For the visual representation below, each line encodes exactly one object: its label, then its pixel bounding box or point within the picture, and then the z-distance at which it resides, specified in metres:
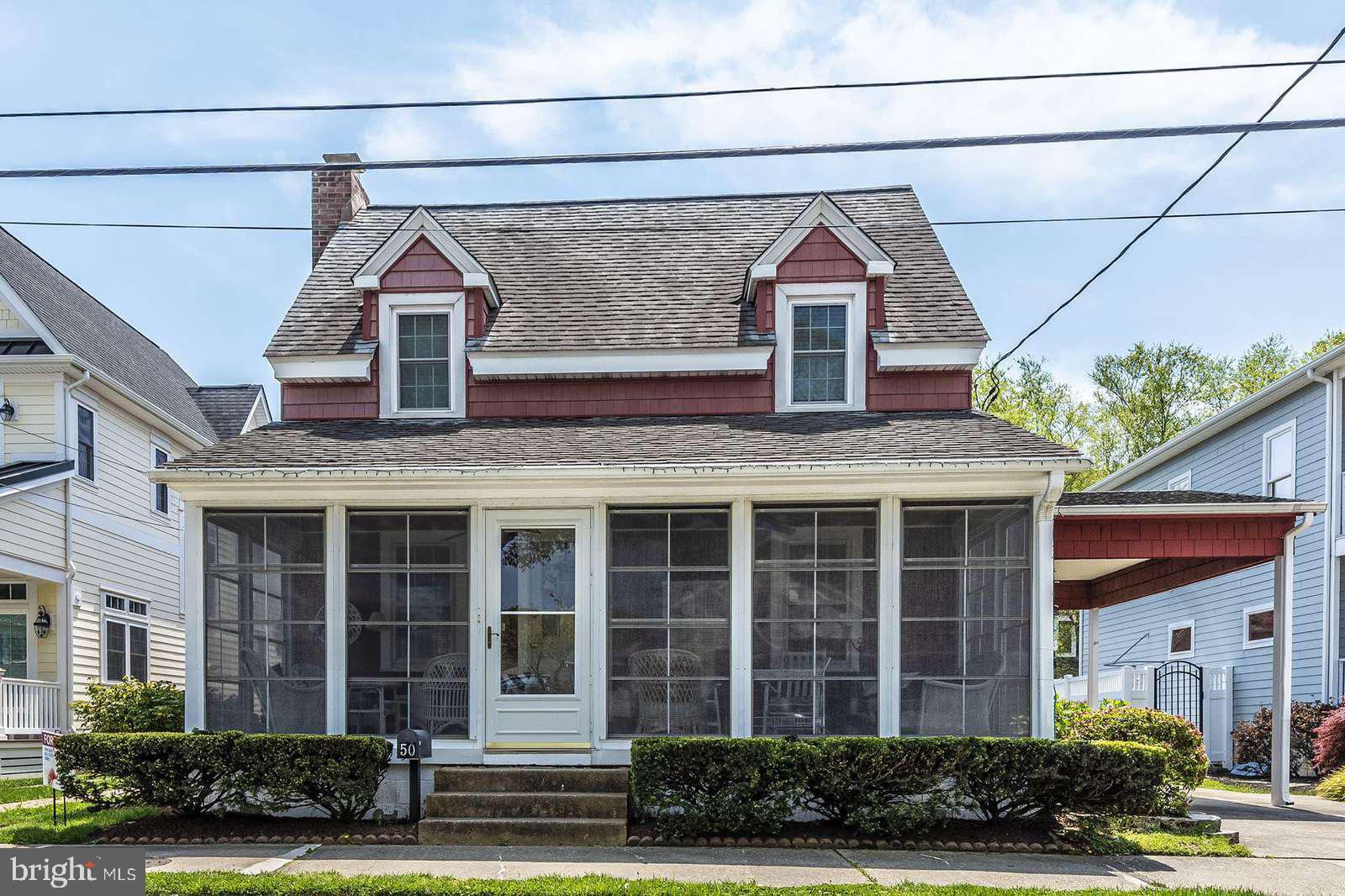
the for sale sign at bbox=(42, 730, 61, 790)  9.56
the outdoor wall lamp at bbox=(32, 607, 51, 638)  16.77
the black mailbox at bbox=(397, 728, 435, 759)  9.72
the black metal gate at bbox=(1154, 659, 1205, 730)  19.25
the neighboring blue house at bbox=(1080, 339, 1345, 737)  16.77
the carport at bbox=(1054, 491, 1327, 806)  11.00
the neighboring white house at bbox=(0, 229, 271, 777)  16.06
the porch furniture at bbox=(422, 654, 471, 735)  10.61
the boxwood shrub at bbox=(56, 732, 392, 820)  9.51
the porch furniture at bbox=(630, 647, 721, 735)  10.55
